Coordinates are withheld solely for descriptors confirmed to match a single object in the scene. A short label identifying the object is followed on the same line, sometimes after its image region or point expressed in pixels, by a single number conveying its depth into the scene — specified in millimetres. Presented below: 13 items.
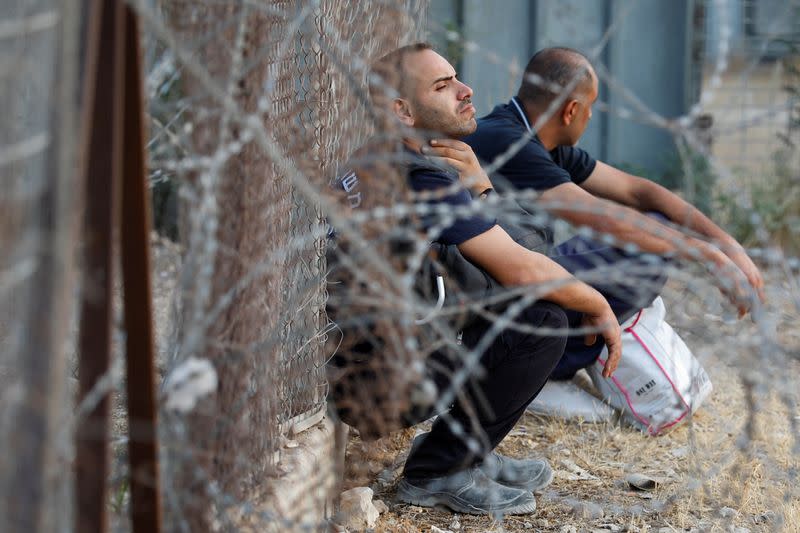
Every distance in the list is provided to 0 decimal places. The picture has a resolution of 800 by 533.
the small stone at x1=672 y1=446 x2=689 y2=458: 7456
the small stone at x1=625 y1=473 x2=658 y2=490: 6828
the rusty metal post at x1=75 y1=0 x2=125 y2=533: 3092
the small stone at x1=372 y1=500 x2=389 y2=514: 6371
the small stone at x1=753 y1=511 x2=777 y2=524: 6258
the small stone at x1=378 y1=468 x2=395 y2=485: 6887
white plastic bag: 7699
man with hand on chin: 5953
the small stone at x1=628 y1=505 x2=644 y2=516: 6371
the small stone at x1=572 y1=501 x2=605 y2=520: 6441
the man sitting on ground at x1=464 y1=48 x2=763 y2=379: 7562
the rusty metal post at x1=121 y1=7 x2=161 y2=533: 3303
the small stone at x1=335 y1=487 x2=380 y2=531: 5871
